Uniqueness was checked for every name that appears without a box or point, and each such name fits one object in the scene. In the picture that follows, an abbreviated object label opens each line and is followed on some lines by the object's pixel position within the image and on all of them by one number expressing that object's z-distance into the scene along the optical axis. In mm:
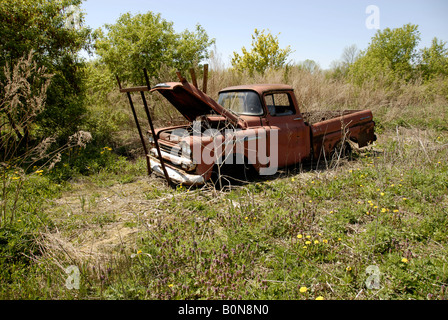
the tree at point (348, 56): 39069
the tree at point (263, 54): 16297
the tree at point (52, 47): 6578
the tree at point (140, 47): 8258
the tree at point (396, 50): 20056
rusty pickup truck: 4391
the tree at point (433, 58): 20609
